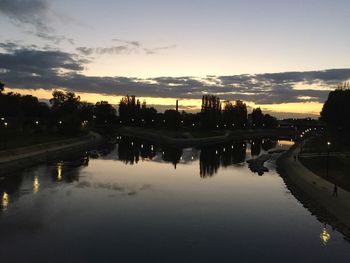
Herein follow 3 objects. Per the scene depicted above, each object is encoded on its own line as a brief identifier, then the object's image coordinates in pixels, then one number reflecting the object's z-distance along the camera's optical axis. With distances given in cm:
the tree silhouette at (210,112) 15662
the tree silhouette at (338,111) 8256
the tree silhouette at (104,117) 18912
